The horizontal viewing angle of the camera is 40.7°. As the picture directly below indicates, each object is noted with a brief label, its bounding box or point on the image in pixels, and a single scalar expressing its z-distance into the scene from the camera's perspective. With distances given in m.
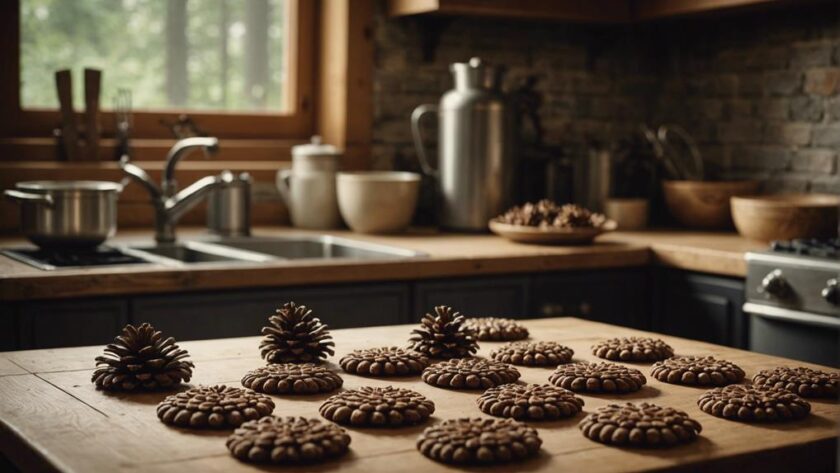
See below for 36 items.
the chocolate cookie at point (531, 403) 1.46
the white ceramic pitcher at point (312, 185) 4.02
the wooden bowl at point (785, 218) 3.64
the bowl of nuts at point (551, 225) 3.66
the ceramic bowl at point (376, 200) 3.90
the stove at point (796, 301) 3.05
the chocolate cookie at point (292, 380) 1.59
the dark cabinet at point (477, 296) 3.30
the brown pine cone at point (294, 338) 1.83
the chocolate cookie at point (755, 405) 1.48
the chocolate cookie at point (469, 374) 1.64
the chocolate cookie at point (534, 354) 1.83
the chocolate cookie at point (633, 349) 1.88
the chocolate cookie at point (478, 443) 1.27
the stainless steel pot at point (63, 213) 3.16
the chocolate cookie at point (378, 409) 1.42
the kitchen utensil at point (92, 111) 3.77
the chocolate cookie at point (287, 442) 1.25
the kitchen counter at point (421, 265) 2.80
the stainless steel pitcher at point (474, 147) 4.02
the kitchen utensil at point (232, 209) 3.78
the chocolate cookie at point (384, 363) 1.73
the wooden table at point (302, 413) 1.27
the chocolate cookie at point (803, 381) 1.65
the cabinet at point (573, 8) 4.01
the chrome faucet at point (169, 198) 3.56
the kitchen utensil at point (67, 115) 3.71
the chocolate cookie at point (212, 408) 1.40
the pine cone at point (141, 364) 1.61
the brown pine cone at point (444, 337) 1.87
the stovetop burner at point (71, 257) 3.03
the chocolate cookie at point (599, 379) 1.63
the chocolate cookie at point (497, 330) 2.07
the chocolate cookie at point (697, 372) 1.70
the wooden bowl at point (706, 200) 4.18
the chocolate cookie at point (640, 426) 1.35
